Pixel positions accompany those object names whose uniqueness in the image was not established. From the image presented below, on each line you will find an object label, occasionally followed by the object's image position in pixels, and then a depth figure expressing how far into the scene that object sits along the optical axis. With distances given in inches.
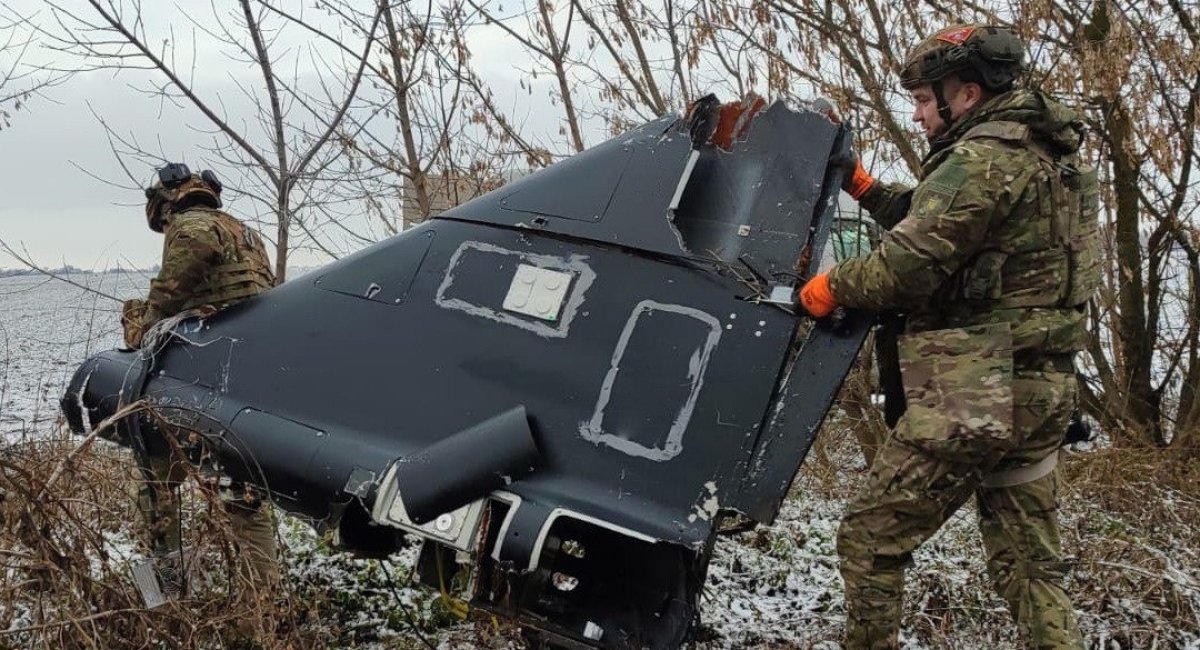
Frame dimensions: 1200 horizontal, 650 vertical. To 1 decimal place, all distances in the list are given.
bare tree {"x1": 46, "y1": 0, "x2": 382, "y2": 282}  227.5
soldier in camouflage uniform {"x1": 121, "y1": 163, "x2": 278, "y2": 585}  166.1
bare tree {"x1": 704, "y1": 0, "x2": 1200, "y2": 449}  195.8
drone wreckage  112.7
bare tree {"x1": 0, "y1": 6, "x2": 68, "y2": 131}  247.4
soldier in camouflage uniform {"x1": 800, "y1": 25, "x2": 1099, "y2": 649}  106.9
